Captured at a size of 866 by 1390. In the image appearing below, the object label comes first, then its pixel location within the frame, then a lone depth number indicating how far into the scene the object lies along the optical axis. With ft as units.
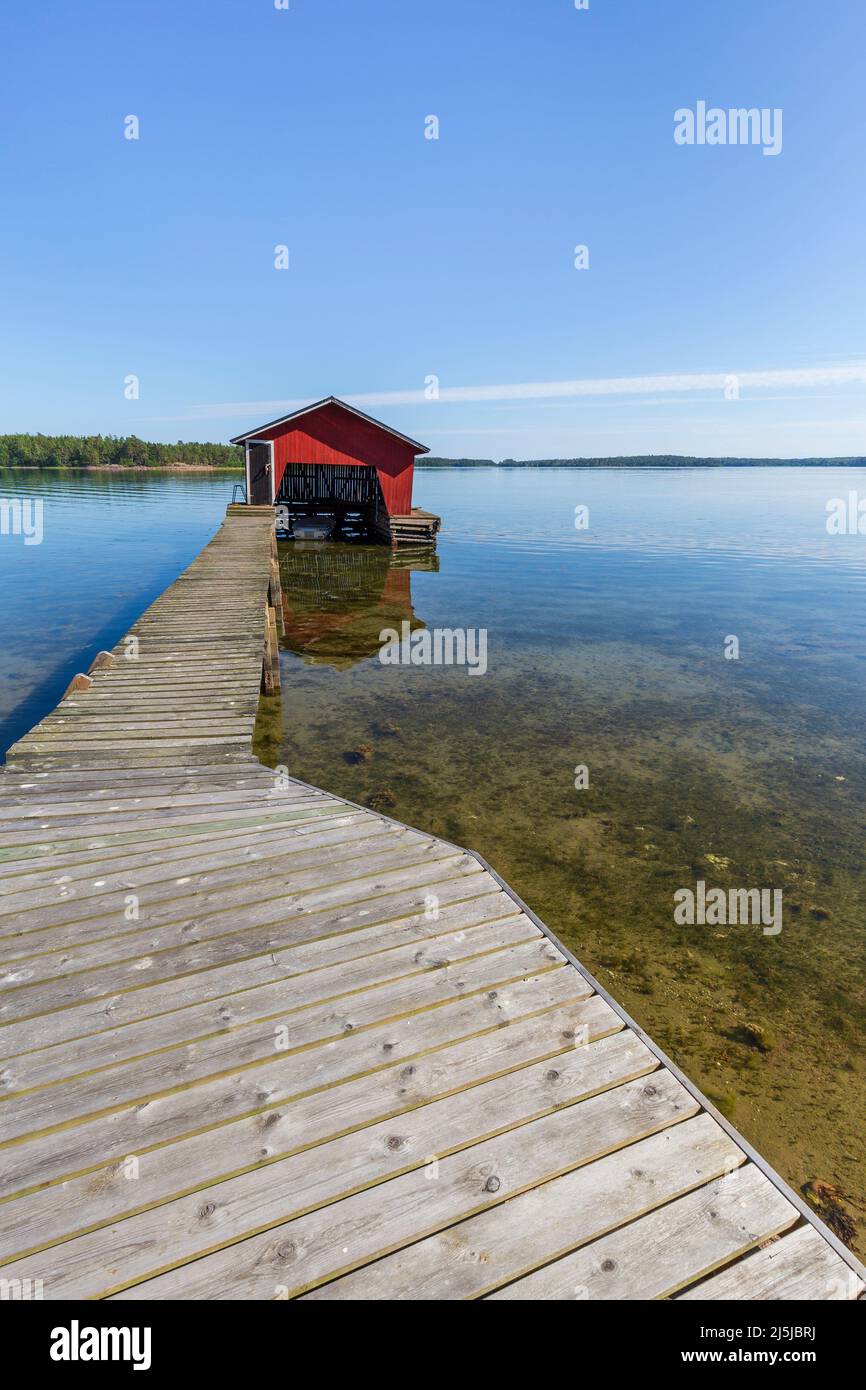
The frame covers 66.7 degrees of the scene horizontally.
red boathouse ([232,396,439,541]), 96.17
